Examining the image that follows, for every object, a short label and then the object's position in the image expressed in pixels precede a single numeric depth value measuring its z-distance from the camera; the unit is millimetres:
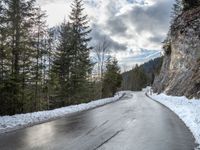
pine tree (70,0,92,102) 19025
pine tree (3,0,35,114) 10913
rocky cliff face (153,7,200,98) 16611
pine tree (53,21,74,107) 18791
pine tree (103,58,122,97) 32694
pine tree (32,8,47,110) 13760
